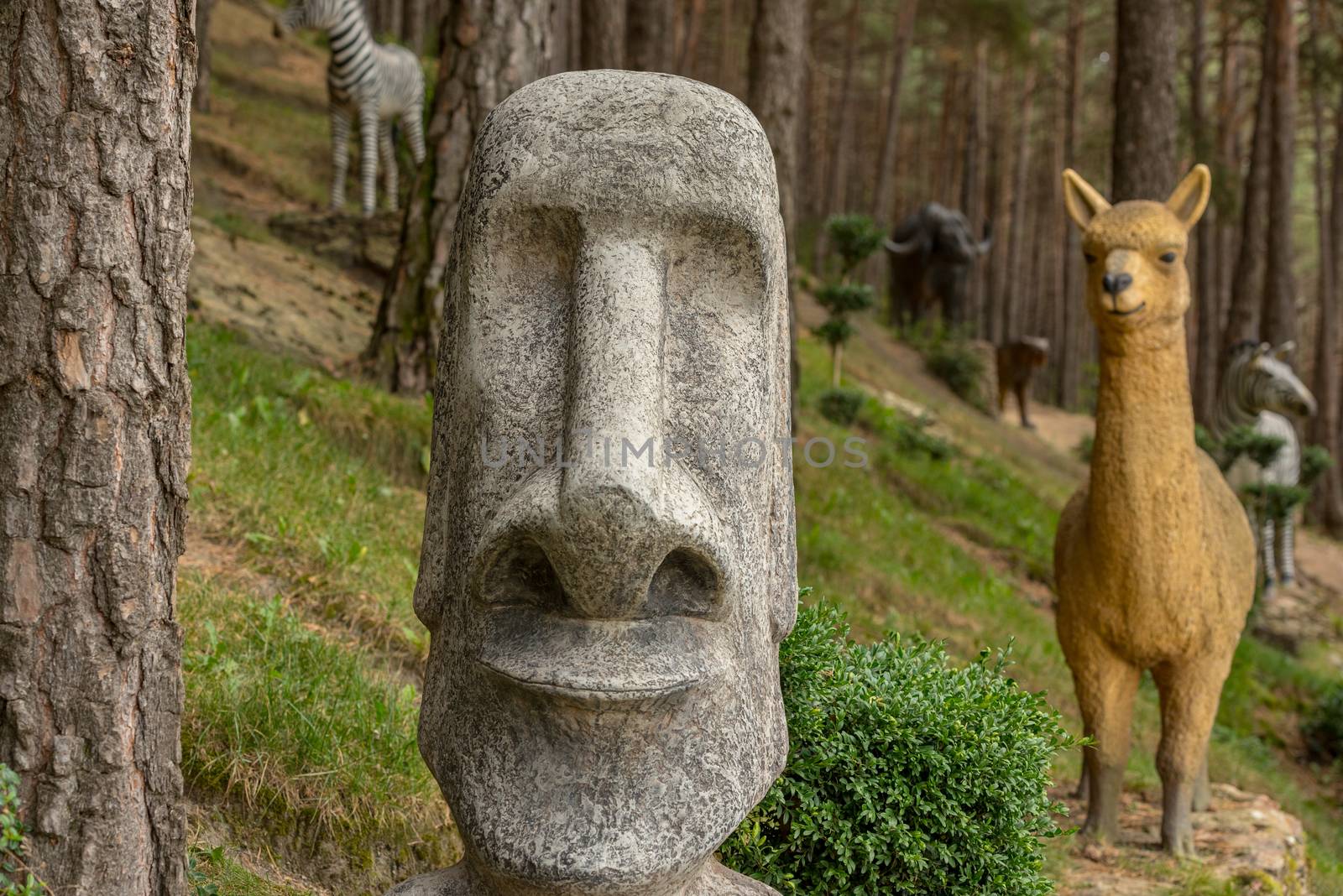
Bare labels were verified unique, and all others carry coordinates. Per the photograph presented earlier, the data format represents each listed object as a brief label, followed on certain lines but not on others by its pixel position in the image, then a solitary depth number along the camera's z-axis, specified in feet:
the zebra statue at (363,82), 41.01
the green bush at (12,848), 8.27
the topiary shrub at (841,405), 41.01
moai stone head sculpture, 8.07
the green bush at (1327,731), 30.01
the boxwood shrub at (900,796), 11.54
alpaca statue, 16.40
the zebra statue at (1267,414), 38.70
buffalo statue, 70.08
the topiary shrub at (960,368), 63.87
